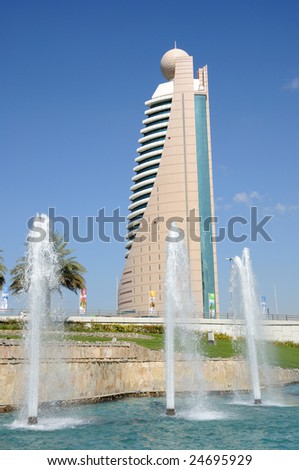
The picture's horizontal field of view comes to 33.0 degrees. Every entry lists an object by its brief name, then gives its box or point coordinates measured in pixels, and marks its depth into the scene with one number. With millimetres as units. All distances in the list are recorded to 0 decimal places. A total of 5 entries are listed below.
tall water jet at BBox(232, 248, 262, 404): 20766
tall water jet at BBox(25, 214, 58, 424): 15109
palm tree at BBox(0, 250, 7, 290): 40156
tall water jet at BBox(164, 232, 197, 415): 17077
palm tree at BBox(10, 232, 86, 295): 41969
